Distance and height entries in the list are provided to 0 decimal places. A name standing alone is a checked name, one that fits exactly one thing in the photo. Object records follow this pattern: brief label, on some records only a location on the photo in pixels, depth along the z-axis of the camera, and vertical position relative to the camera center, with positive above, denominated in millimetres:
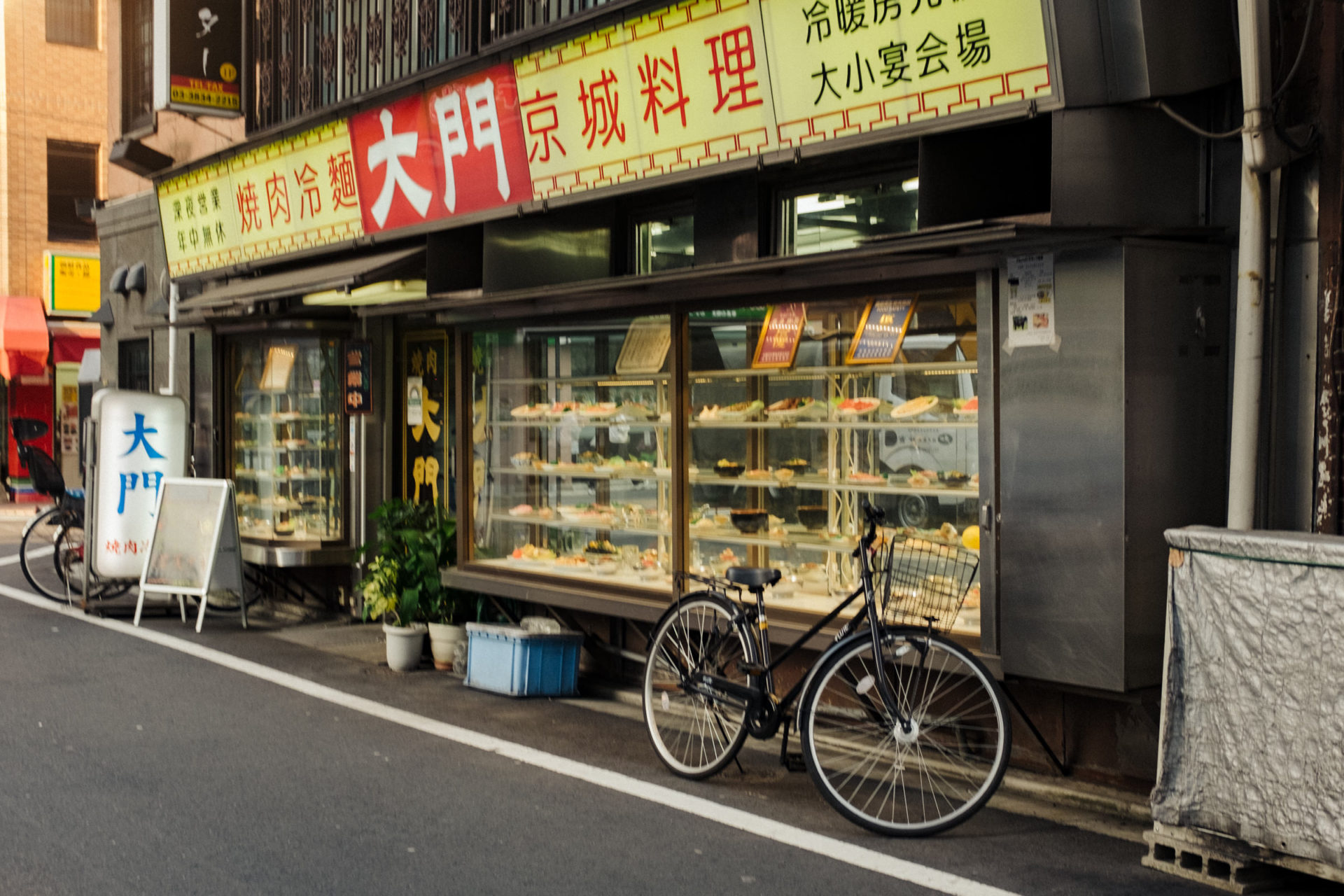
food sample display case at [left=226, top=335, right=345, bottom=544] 13352 -321
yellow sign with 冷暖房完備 6625 +1883
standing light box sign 12797 -595
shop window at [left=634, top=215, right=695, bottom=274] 9508 +1213
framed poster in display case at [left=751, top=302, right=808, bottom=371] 8273 +472
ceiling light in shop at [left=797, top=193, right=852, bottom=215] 8391 +1322
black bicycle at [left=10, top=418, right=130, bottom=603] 13781 -1441
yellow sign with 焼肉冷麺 12281 +2074
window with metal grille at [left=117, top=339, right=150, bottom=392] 17047 +551
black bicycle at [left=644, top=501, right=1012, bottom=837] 6191 -1454
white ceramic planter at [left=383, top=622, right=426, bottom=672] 10156 -1811
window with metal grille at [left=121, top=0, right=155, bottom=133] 16688 +4373
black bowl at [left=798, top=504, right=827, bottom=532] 8594 -685
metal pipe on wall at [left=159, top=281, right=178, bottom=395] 15234 +686
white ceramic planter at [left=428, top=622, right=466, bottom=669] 10203 -1781
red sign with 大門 10047 +2070
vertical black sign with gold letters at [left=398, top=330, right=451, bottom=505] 12219 -74
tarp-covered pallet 5023 -1171
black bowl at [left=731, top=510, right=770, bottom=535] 8844 -731
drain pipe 6082 +356
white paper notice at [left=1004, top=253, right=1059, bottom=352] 6566 +558
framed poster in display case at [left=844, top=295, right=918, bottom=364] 7652 +477
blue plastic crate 9133 -1745
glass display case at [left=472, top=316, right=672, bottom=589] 9445 -324
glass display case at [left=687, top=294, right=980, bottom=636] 7594 -191
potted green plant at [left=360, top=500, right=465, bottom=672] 10234 -1396
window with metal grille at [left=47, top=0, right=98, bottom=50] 28000 +8136
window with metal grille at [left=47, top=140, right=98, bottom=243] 28453 +4786
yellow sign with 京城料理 8133 +2061
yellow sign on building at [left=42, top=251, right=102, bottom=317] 26703 +2477
